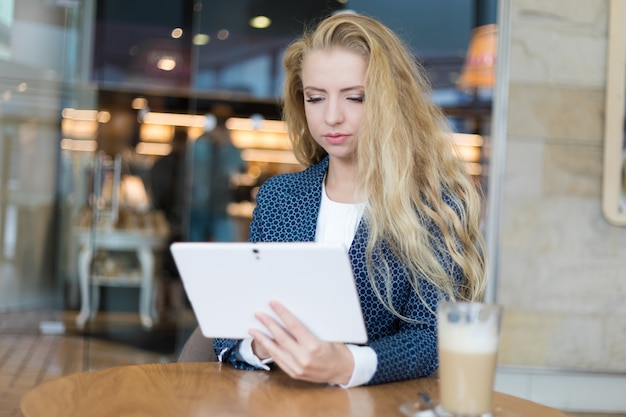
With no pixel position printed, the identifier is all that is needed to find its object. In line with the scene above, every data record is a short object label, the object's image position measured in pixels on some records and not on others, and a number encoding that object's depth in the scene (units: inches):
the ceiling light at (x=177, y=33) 249.8
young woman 56.6
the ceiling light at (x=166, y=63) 256.1
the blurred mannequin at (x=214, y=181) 250.7
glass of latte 39.9
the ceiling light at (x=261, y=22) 213.8
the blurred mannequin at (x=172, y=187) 275.3
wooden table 42.4
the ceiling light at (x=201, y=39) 220.2
